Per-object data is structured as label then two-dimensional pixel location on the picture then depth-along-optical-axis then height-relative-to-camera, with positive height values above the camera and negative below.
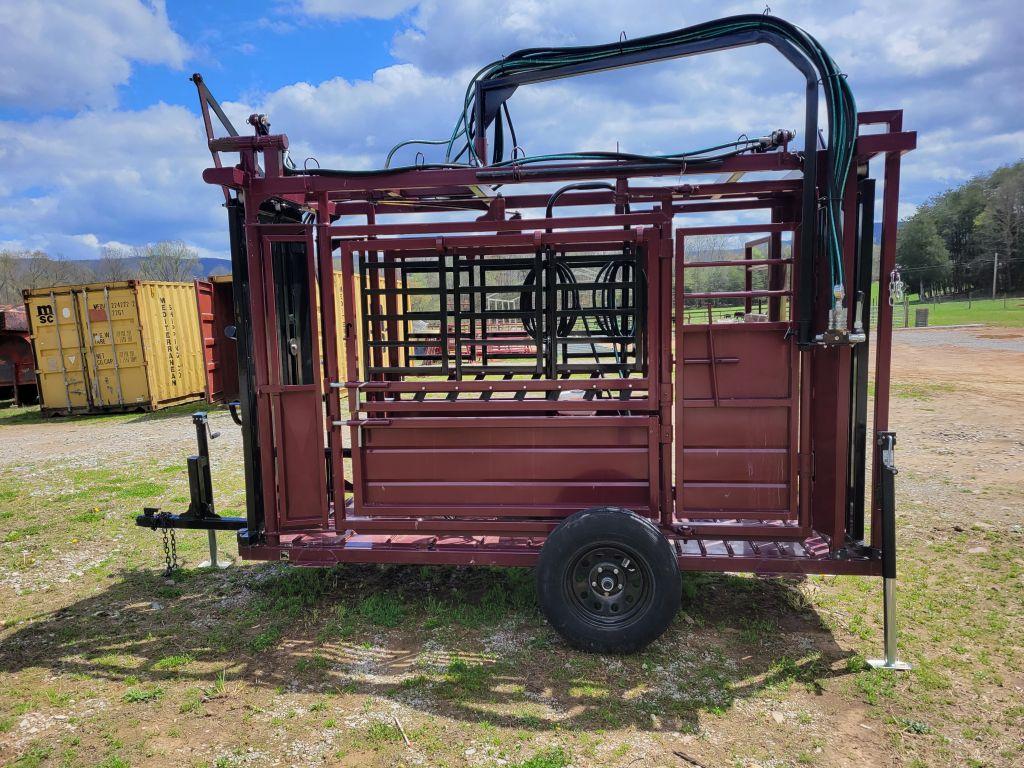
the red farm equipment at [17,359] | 15.73 -0.74
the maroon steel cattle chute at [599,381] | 3.86 -0.46
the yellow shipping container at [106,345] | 13.87 -0.43
